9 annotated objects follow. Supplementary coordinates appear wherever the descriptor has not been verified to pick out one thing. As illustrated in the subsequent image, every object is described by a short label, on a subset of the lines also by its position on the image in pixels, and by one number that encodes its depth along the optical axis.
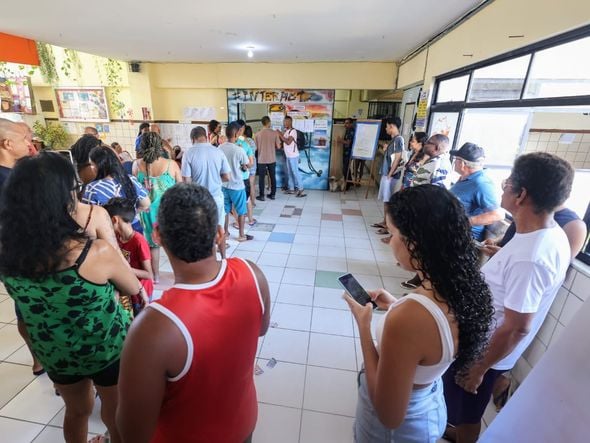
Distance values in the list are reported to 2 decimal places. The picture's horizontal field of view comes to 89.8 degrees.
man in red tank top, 0.70
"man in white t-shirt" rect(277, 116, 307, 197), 6.21
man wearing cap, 2.28
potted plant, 6.54
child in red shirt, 1.68
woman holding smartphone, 0.80
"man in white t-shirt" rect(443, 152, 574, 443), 1.18
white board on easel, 5.99
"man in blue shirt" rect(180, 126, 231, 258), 3.18
